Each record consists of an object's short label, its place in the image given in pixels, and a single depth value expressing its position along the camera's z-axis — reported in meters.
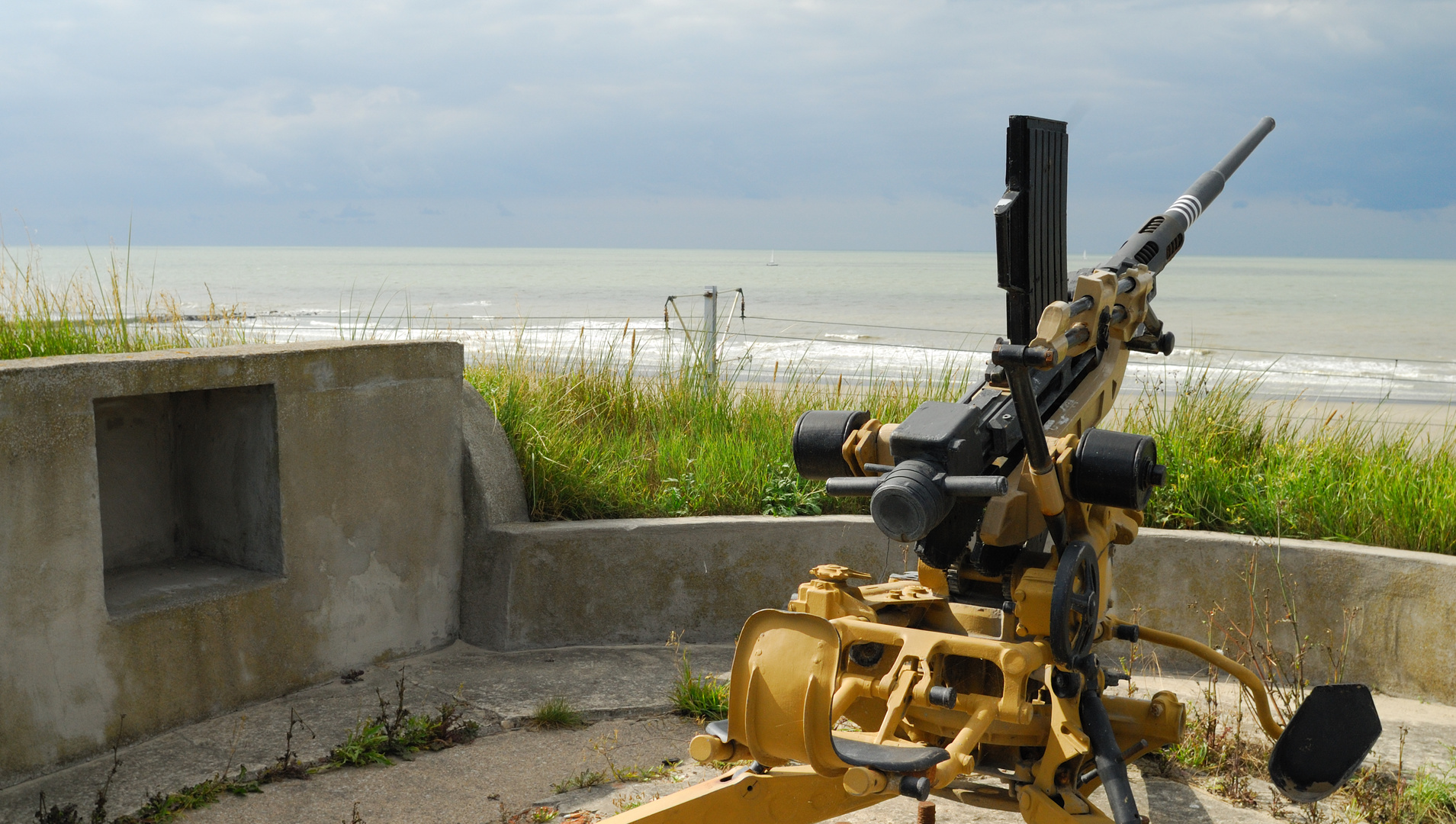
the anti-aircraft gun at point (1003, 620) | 2.22
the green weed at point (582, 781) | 3.64
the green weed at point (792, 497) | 5.34
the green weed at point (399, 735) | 3.81
